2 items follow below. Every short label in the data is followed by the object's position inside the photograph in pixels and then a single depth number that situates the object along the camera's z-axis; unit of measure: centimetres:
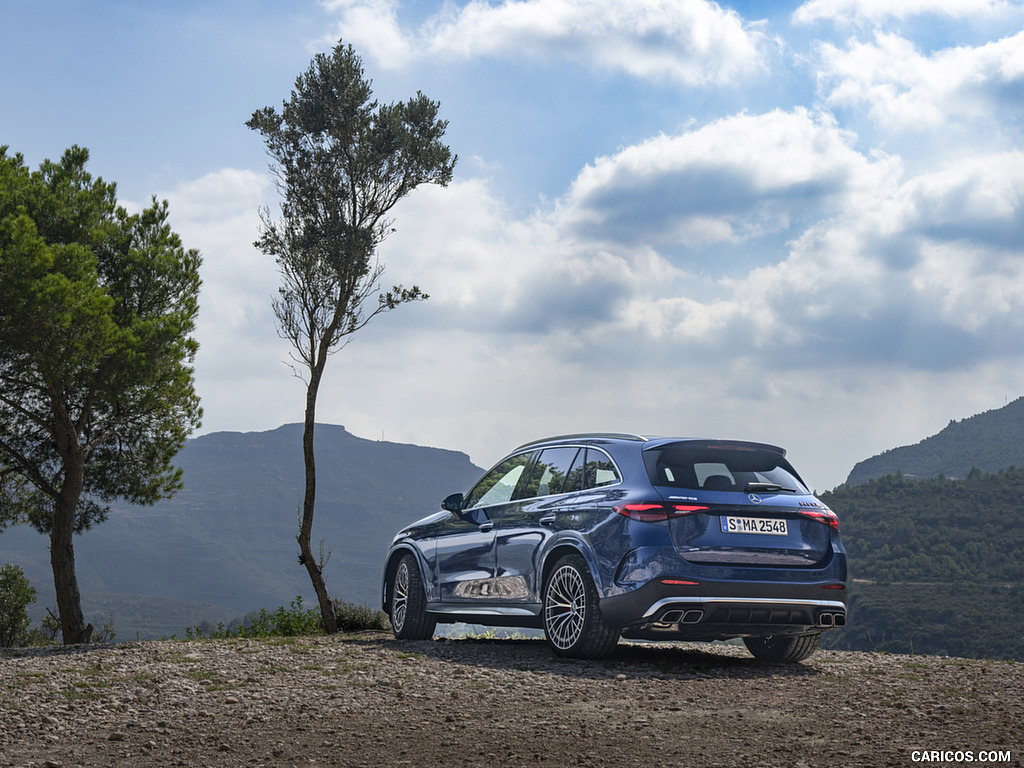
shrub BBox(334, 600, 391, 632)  1368
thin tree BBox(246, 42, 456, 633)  1446
